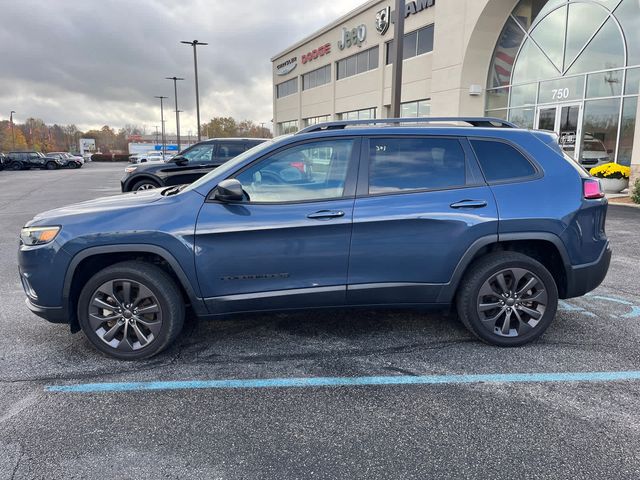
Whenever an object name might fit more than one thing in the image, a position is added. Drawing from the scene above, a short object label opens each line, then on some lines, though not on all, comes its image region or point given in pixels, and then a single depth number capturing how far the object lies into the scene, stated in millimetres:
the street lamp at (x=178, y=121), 53231
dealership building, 14711
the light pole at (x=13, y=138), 95375
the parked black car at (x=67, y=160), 45188
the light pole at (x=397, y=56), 10672
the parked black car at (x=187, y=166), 11344
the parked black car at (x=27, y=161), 42594
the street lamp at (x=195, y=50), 33781
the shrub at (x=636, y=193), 12375
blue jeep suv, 3451
